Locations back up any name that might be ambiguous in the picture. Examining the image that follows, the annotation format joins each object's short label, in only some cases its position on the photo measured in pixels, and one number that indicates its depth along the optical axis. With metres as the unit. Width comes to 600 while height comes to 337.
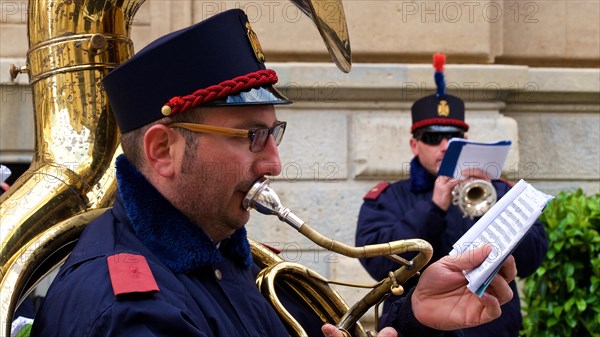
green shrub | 5.20
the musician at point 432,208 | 4.40
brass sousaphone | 2.47
